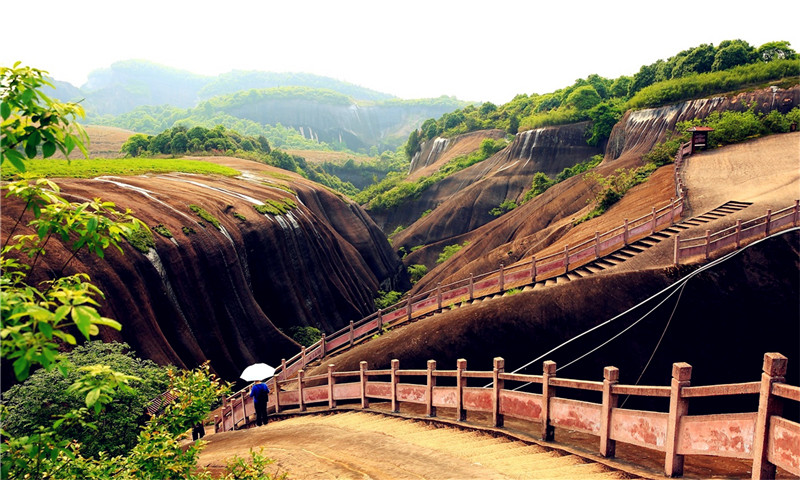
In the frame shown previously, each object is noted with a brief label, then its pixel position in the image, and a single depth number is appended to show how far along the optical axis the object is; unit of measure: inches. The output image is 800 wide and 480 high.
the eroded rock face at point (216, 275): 623.5
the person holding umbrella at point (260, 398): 512.1
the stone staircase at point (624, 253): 664.4
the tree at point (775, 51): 1572.3
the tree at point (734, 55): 1571.1
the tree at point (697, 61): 1694.1
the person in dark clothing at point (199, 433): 490.6
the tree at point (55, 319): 128.5
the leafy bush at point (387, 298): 1468.1
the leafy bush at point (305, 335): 952.9
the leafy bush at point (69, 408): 321.7
